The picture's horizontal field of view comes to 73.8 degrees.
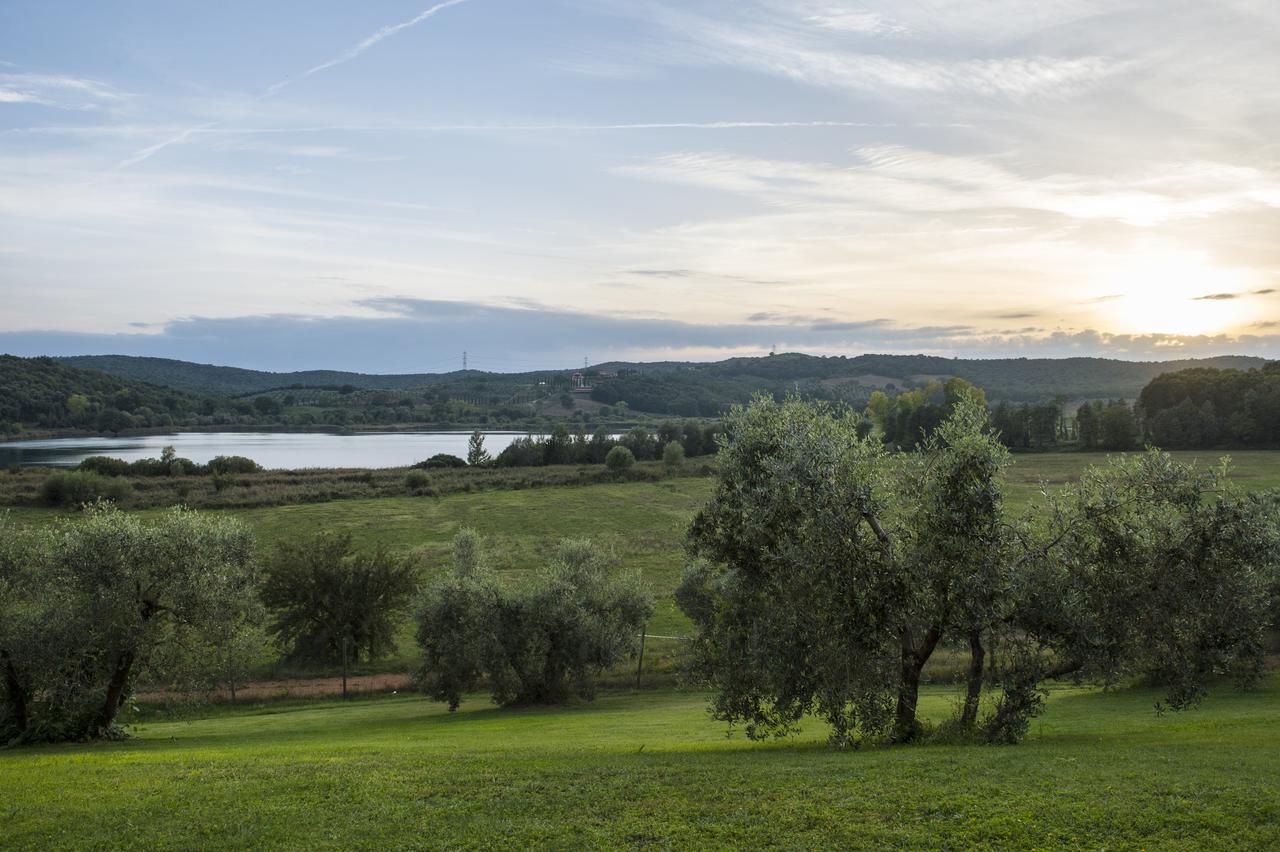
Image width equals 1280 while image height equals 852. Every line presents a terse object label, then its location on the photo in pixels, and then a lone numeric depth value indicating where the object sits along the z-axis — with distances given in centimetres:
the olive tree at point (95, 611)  2453
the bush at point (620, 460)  12671
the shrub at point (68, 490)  8812
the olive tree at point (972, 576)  1805
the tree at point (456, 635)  3272
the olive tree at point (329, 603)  4316
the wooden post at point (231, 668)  2733
